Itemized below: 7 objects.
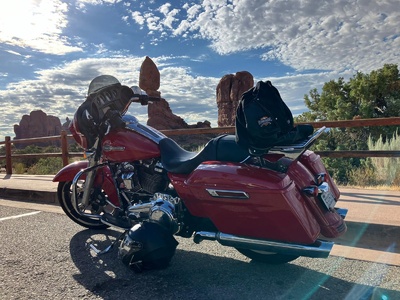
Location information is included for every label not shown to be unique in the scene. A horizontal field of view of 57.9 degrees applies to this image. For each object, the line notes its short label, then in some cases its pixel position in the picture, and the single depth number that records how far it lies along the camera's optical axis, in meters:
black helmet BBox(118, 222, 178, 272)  2.84
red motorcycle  2.44
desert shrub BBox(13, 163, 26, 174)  13.52
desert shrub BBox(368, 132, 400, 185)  7.09
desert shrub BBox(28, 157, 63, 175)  13.29
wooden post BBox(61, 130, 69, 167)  9.15
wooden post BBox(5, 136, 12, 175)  11.12
